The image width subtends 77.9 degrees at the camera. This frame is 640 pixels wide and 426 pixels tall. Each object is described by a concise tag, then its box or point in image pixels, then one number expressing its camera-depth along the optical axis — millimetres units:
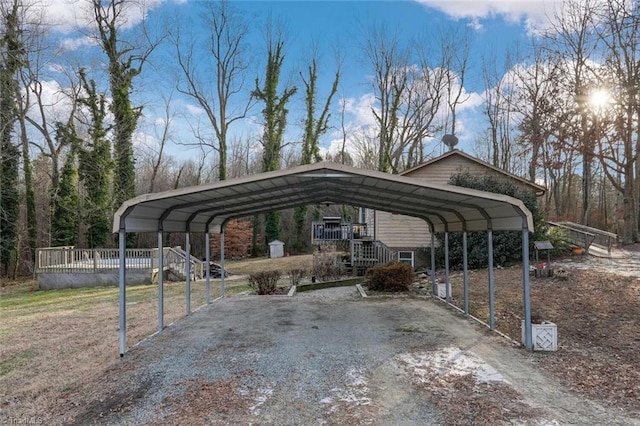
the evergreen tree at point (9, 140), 19344
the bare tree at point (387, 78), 28484
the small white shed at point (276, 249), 29406
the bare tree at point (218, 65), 28859
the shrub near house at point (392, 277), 12172
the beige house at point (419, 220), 17469
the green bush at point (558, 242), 15633
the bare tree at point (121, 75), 22266
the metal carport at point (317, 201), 6312
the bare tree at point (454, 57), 28484
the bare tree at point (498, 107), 28859
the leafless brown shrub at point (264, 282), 12484
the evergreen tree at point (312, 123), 30641
